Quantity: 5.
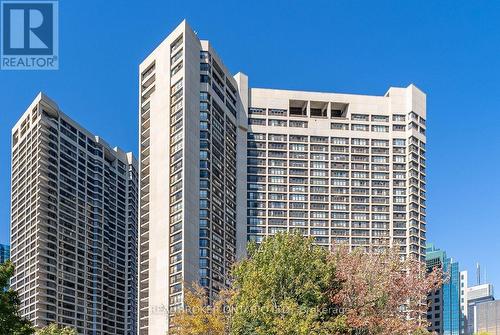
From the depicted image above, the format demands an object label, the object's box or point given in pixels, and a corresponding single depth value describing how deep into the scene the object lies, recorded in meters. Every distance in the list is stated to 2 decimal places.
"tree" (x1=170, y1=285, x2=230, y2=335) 31.73
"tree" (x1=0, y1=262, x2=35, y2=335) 23.64
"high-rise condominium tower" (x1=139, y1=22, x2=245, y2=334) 73.69
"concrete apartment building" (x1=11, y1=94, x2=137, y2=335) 98.19
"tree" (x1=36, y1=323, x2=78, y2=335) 39.44
